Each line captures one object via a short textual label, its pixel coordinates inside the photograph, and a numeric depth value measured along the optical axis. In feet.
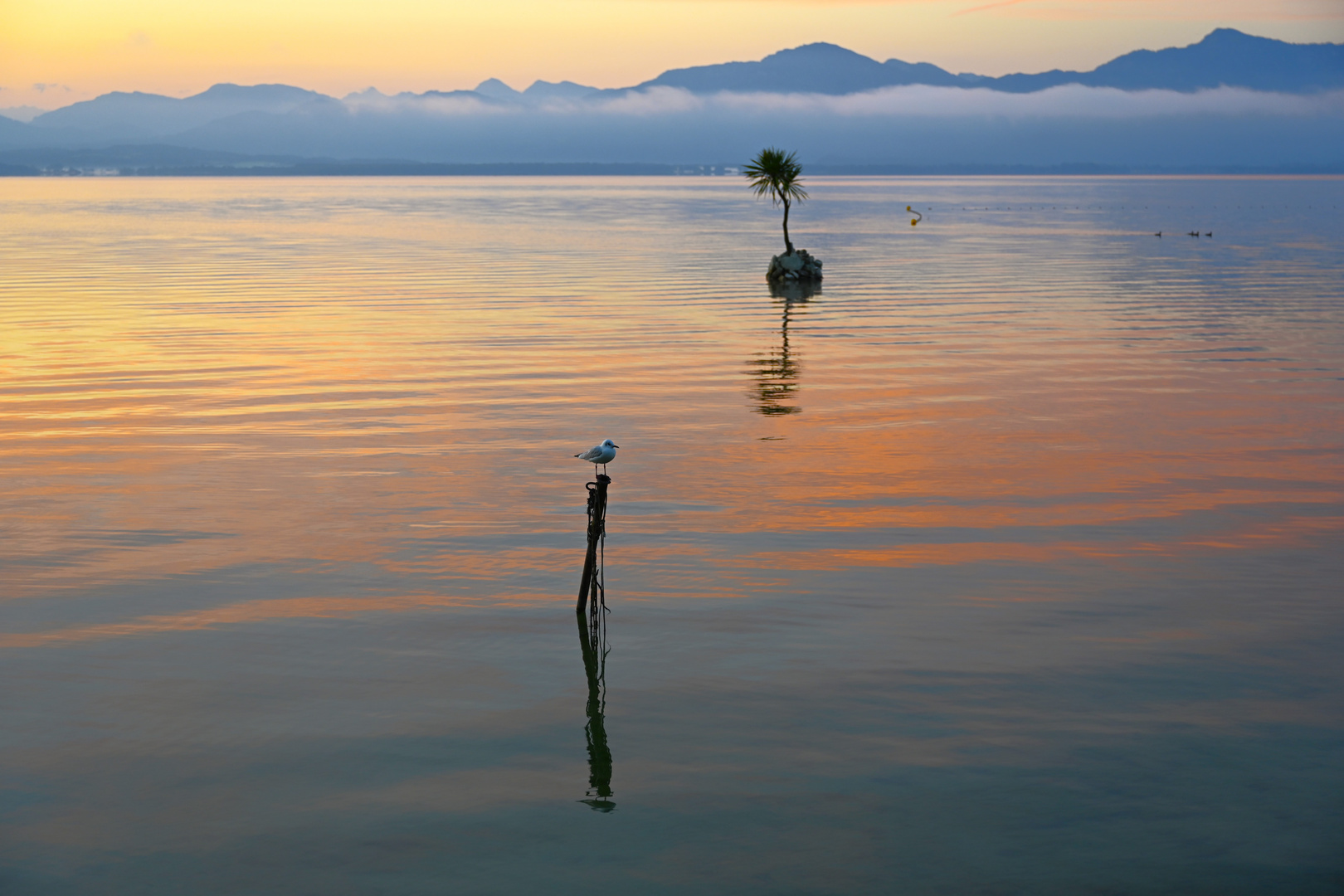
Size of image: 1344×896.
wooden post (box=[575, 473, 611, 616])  53.21
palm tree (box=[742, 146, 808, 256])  212.64
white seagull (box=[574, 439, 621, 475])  56.44
